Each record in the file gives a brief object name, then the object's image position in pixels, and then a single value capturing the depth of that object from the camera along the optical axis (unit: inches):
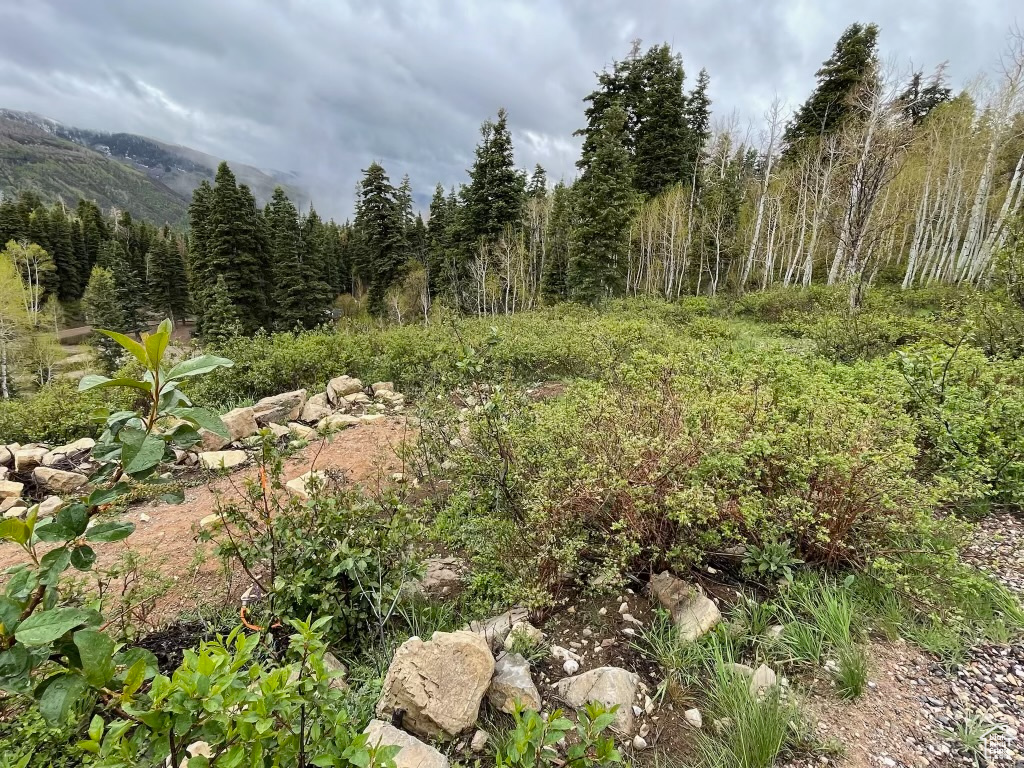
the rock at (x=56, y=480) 212.2
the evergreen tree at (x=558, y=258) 1294.3
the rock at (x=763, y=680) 78.7
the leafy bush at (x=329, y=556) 93.8
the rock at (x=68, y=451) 231.8
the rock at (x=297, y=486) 174.9
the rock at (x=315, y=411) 281.3
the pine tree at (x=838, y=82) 1024.9
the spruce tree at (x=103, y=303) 1432.1
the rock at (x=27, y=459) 225.0
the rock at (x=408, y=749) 66.0
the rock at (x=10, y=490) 201.8
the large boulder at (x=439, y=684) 77.7
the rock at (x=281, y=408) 274.2
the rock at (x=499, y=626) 97.3
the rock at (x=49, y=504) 177.8
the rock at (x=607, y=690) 78.9
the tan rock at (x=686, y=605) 92.0
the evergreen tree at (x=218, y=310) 855.8
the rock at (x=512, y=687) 81.2
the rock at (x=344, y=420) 246.1
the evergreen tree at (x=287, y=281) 1147.3
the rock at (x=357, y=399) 302.8
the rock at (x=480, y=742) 77.2
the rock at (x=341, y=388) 306.3
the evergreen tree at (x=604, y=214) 911.0
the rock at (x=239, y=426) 240.6
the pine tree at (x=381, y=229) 1229.1
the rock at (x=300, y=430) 234.7
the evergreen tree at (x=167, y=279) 1710.1
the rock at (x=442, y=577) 119.8
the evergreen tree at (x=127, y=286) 1591.5
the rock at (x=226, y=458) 207.7
